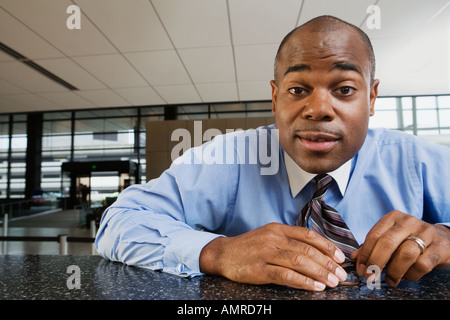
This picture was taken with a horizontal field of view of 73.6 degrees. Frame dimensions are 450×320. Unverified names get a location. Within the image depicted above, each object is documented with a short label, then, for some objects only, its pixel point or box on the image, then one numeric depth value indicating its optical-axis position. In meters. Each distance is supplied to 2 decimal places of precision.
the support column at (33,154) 9.39
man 0.54
